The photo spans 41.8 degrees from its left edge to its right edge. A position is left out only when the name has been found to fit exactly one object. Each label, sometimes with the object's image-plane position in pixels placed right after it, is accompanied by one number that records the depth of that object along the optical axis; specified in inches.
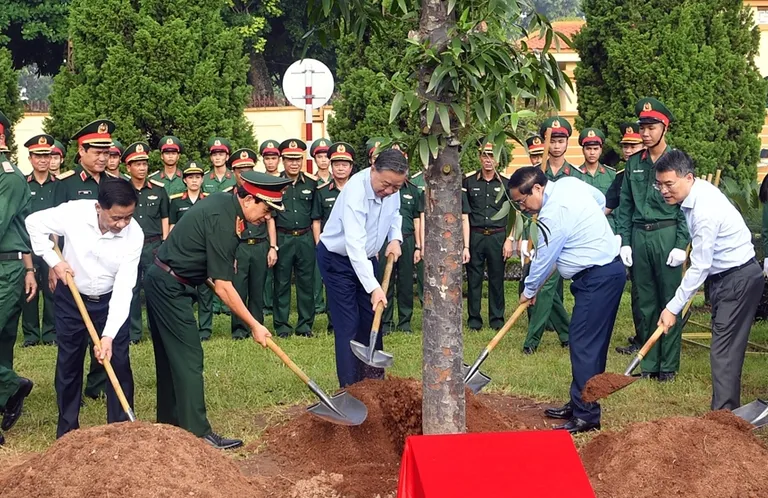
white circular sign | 684.1
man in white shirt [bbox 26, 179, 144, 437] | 247.8
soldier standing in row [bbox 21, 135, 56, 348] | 414.3
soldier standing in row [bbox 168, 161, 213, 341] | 430.9
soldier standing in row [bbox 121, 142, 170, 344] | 419.2
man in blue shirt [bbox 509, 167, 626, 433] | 271.4
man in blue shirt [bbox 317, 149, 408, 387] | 275.1
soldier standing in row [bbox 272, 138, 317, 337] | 441.7
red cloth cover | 151.9
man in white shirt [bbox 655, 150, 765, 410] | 259.6
